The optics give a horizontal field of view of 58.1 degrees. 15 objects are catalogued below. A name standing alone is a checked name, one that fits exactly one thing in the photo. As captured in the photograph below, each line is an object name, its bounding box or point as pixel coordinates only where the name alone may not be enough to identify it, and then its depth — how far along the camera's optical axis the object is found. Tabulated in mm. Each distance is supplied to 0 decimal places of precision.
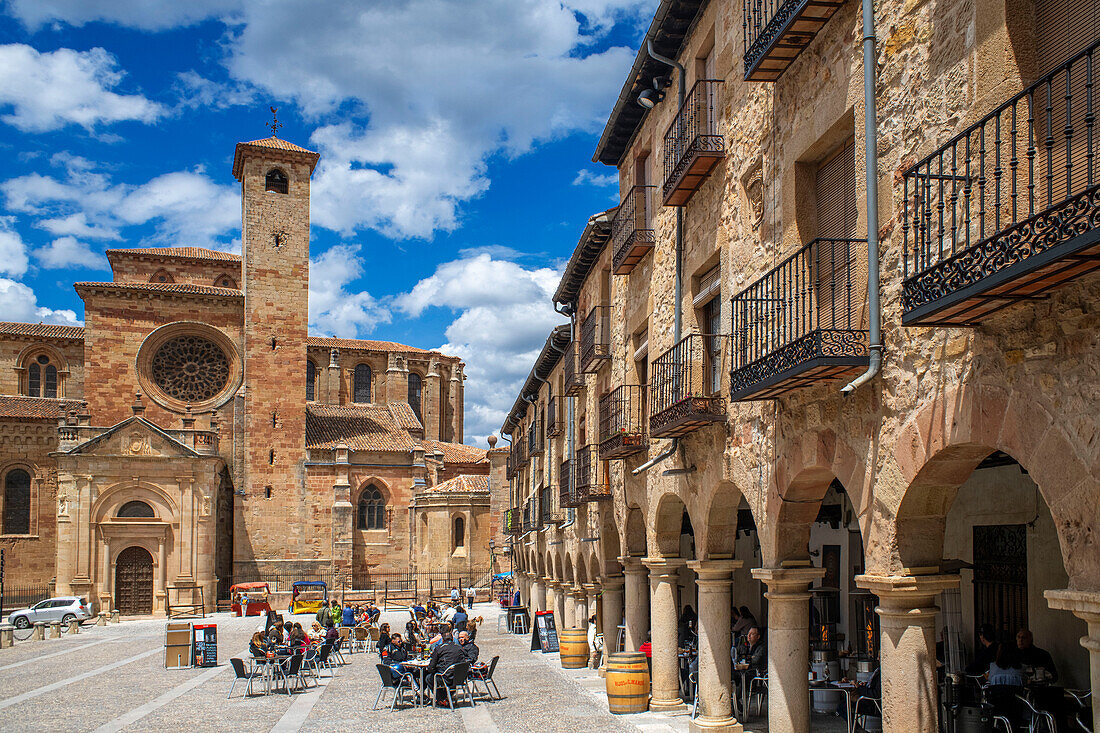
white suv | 37562
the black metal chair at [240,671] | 18094
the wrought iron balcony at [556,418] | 26750
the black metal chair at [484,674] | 16795
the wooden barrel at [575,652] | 21000
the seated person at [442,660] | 16359
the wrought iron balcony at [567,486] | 21228
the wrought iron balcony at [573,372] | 22189
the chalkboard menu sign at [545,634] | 25344
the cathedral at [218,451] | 44156
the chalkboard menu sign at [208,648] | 23297
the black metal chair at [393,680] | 16469
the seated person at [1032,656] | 10250
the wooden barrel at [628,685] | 14484
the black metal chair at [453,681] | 16062
